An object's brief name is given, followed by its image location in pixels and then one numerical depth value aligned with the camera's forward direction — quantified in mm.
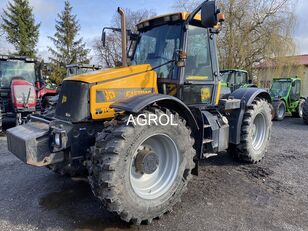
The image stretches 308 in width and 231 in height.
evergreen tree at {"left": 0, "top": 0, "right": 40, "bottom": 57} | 25925
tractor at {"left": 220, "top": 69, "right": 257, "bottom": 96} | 13375
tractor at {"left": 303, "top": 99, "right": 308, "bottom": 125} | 11019
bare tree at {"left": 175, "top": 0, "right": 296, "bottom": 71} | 18761
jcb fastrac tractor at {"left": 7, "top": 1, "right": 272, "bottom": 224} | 3006
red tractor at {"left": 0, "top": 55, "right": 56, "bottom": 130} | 9062
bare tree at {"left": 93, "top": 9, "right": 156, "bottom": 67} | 25134
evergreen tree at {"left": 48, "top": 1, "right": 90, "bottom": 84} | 30672
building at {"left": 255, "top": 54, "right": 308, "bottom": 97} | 19297
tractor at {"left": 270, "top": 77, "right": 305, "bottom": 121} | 13094
